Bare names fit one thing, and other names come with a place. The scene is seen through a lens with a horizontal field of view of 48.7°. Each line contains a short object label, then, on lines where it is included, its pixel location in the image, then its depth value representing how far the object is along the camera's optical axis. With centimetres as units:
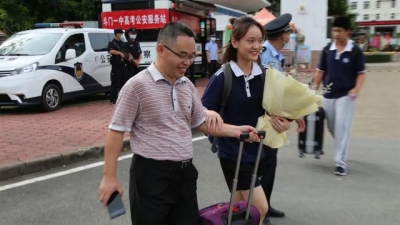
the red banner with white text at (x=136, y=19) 1437
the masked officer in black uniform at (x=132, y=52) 1113
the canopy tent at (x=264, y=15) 1904
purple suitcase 253
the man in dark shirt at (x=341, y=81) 528
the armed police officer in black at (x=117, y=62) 1074
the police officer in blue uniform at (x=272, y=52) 371
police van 924
